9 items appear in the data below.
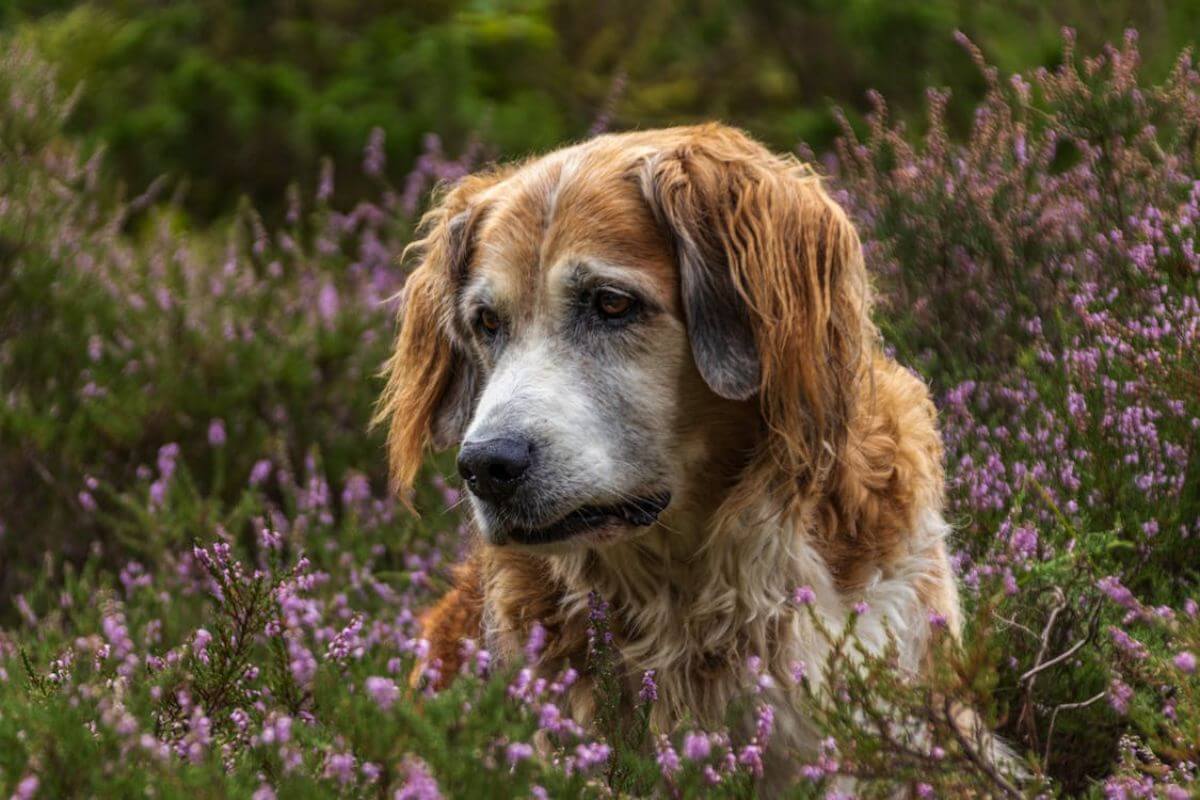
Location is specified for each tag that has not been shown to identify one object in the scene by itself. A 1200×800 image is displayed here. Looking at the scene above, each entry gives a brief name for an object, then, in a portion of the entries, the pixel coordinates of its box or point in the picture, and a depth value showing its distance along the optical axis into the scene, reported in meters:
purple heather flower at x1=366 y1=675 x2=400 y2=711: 4.80
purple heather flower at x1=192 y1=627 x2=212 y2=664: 6.43
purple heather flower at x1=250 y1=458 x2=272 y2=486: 10.73
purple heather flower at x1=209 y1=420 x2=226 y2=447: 11.20
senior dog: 6.65
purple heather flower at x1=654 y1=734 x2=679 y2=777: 5.24
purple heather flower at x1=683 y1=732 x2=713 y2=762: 5.18
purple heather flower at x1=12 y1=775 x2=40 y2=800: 4.44
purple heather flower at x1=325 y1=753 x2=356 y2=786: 4.77
